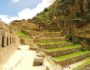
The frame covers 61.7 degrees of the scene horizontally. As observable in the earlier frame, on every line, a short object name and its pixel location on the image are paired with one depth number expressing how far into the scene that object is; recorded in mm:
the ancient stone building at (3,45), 3335
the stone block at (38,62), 4149
